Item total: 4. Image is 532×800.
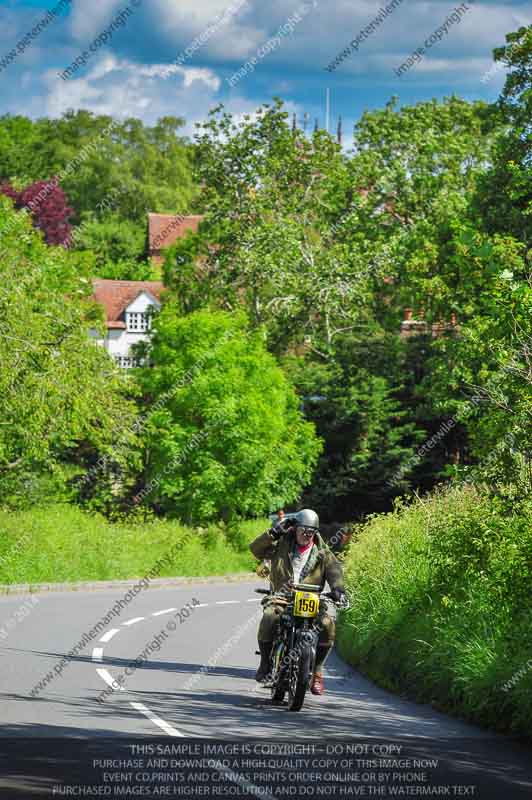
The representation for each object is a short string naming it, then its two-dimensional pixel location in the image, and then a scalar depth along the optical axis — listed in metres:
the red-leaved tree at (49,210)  81.85
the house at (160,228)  94.56
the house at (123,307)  87.12
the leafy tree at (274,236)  56.38
